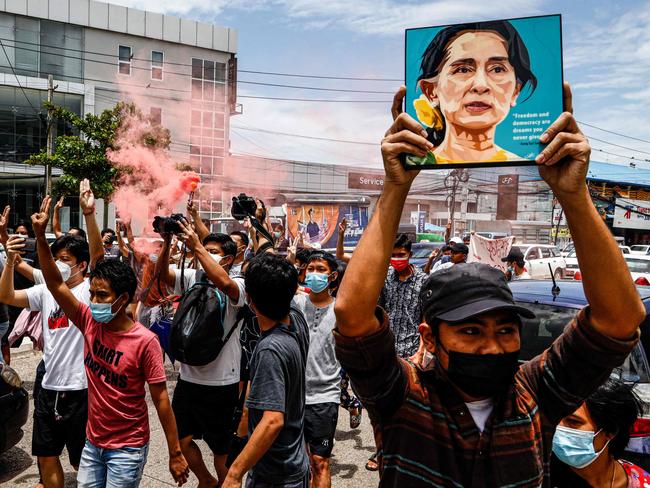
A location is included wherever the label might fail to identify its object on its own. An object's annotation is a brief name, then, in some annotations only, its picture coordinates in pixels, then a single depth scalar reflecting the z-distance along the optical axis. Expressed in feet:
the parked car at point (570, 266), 62.18
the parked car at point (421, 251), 58.69
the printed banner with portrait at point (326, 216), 93.61
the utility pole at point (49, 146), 69.72
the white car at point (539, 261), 65.92
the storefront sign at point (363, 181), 130.00
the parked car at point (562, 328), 10.85
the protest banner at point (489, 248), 36.27
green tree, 61.11
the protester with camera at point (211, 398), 12.94
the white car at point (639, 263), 52.46
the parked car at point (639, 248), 103.32
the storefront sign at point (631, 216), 130.00
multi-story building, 100.94
